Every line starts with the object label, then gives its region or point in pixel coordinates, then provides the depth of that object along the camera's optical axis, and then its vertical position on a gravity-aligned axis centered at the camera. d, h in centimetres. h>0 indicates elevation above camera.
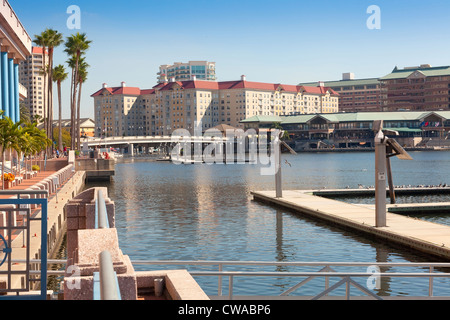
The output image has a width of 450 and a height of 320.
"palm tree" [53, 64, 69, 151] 12509 +1399
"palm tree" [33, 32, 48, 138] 10362 +1727
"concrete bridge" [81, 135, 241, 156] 17332 +233
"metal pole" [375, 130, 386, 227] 3009 -133
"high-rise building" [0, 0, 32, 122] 6631 +1172
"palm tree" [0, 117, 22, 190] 5156 +116
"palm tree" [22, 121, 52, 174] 5424 +87
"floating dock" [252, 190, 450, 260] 2650 -386
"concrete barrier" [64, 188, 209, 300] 720 -147
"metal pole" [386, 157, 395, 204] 4247 -279
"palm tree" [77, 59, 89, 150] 12388 +1414
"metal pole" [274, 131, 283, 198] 4802 -140
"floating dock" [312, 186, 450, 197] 5525 -396
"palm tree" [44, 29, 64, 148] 10375 +1711
